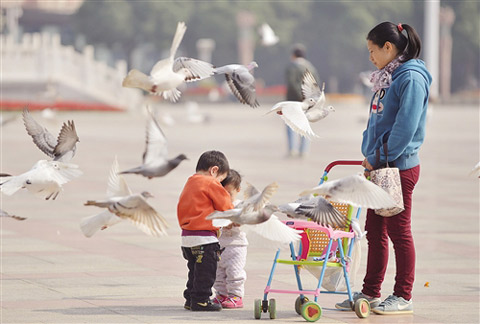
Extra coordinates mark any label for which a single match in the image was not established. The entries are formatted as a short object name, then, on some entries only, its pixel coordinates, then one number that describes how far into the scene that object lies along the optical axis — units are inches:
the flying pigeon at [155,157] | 395.7
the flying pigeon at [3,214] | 433.6
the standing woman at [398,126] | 487.4
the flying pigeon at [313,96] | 482.4
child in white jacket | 514.6
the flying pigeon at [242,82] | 465.5
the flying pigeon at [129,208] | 395.9
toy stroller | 481.6
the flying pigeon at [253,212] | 427.8
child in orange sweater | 494.7
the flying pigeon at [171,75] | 413.5
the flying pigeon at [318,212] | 453.8
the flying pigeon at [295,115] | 463.2
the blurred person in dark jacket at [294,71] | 1392.1
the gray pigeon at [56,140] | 435.7
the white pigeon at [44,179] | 421.4
